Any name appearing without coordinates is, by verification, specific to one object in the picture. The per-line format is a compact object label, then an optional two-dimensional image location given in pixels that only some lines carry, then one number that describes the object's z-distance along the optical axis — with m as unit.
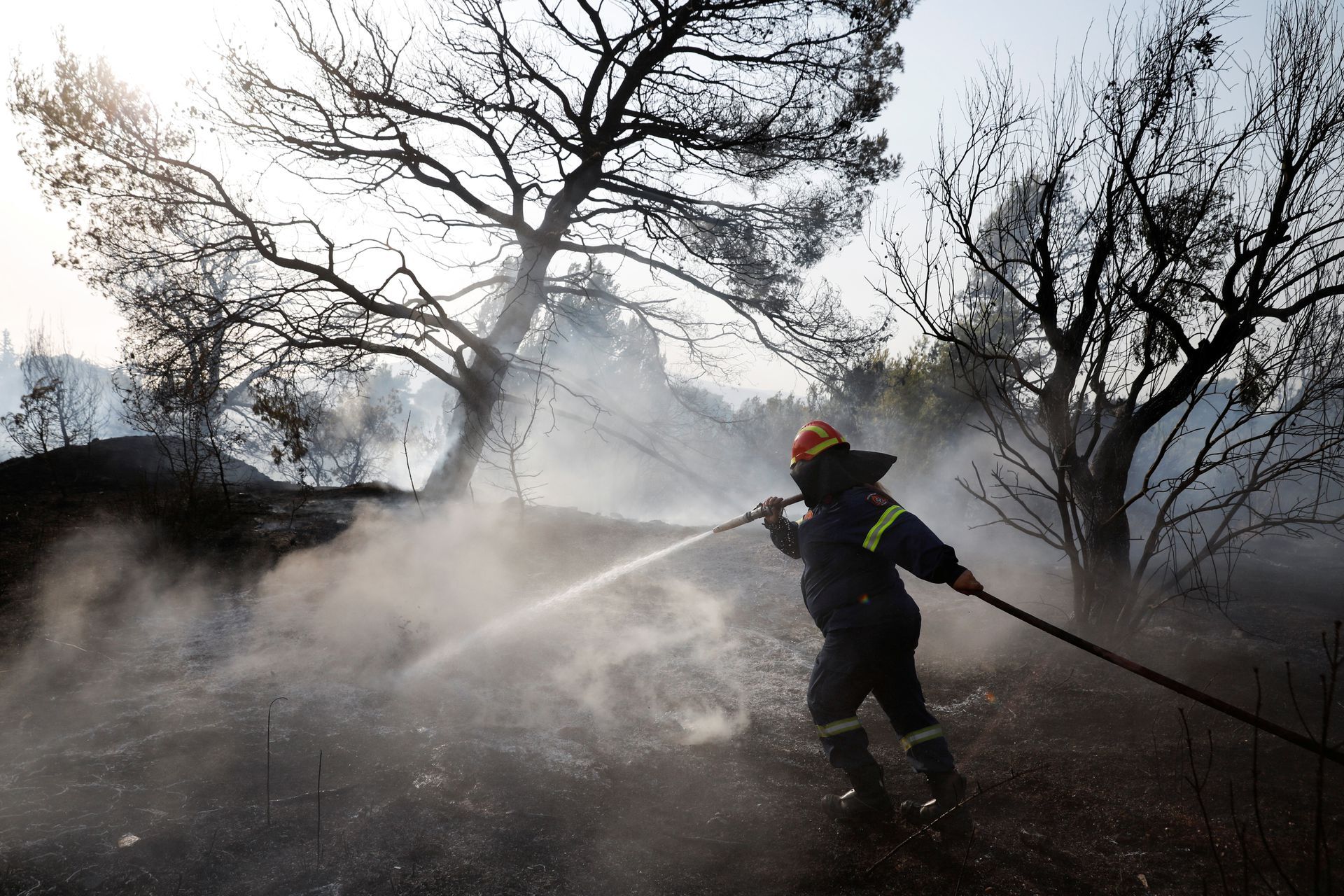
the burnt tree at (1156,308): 4.44
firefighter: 3.21
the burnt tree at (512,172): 8.52
